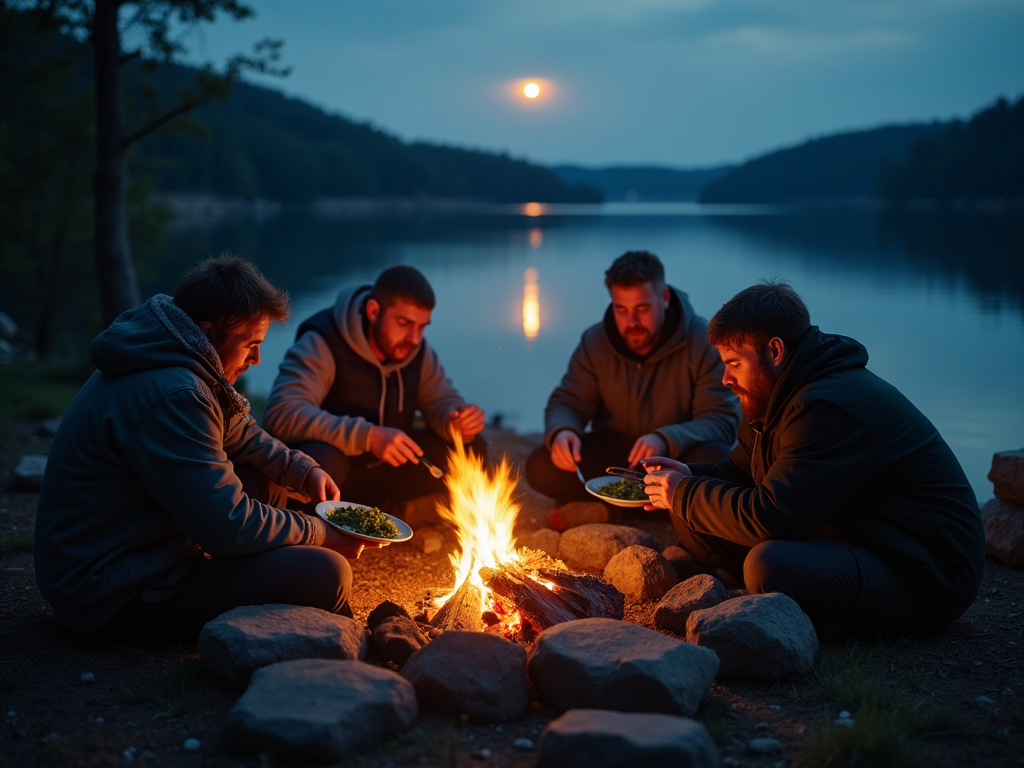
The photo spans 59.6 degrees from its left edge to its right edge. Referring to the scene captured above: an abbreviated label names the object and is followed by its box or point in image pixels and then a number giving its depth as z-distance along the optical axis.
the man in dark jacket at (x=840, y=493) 3.85
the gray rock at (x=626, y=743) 2.77
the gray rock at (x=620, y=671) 3.30
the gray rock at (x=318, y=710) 2.99
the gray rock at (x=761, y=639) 3.70
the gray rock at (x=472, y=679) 3.40
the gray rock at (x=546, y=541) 5.72
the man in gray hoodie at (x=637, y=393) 5.96
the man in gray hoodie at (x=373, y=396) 5.73
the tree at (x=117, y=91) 9.21
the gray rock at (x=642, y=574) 4.85
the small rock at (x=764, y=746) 3.18
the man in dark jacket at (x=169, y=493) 3.62
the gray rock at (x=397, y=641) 3.88
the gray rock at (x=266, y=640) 3.53
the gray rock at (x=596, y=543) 5.41
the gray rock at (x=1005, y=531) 5.34
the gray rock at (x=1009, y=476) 5.42
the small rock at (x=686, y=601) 4.31
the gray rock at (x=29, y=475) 6.70
